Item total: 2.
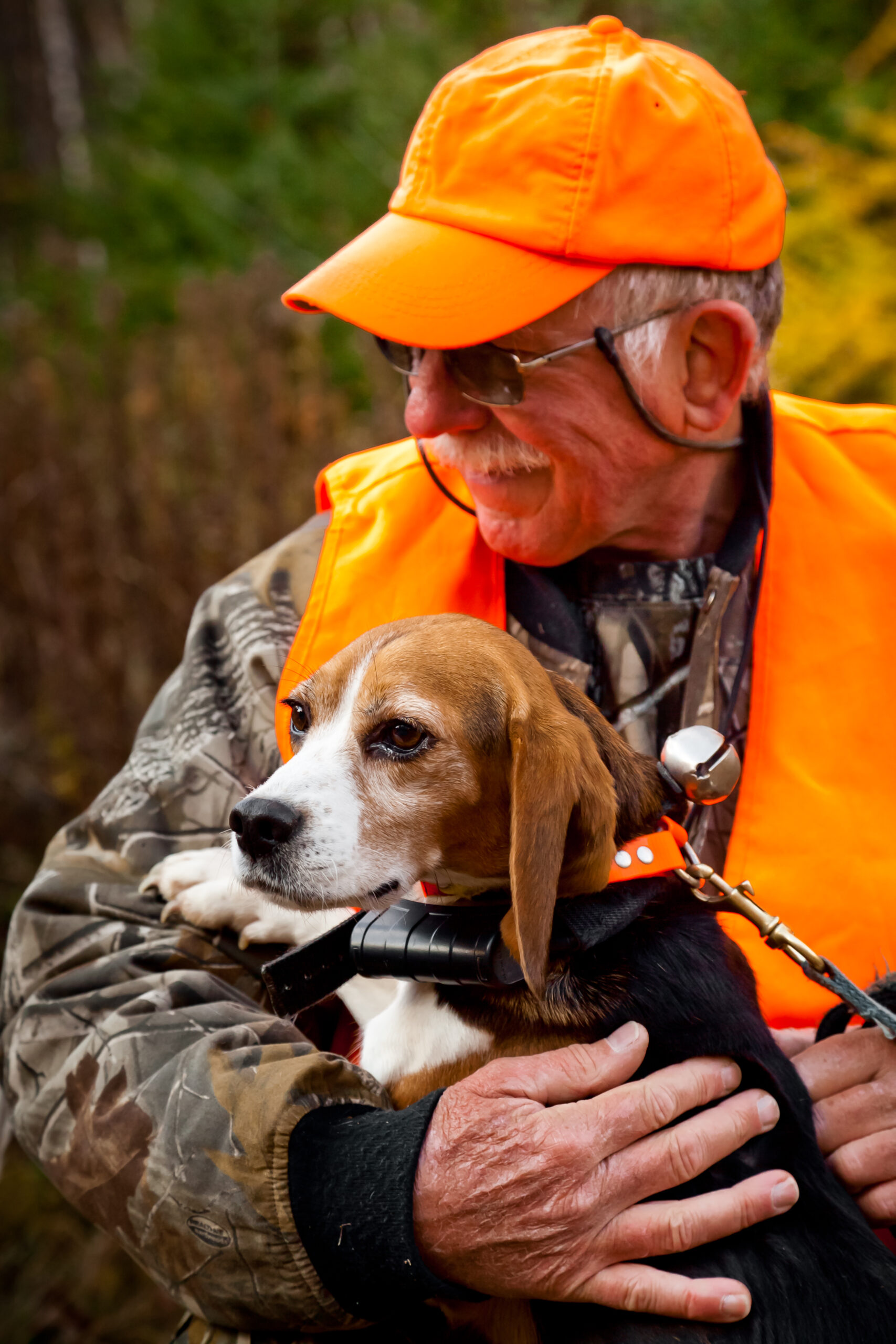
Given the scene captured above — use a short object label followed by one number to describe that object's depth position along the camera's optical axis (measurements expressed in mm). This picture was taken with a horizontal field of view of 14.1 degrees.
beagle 1682
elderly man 1691
